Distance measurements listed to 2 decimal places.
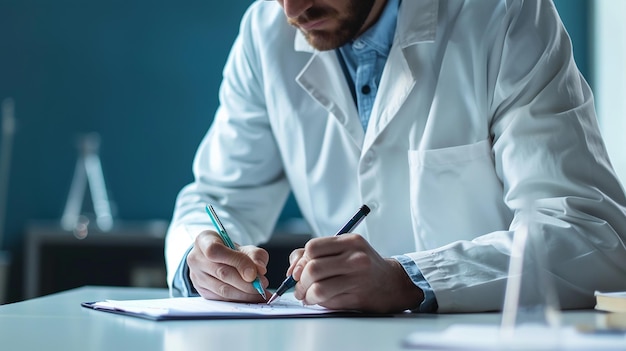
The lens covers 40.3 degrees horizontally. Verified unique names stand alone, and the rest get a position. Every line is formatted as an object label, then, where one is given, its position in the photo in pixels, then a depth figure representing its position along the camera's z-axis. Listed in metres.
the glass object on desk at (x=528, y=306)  0.68
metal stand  3.26
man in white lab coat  1.23
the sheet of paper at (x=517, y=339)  0.68
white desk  0.88
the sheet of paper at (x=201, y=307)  1.12
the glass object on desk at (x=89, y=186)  3.29
